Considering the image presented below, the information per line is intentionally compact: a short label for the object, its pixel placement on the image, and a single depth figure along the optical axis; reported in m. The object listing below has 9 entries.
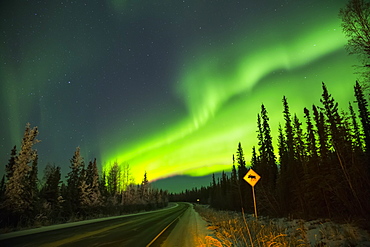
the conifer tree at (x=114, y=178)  74.69
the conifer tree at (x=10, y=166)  24.63
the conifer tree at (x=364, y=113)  40.49
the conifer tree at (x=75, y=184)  34.03
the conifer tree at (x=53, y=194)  28.46
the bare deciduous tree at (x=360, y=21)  11.10
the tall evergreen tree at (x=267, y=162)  34.72
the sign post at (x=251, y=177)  10.46
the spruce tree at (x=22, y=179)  22.02
